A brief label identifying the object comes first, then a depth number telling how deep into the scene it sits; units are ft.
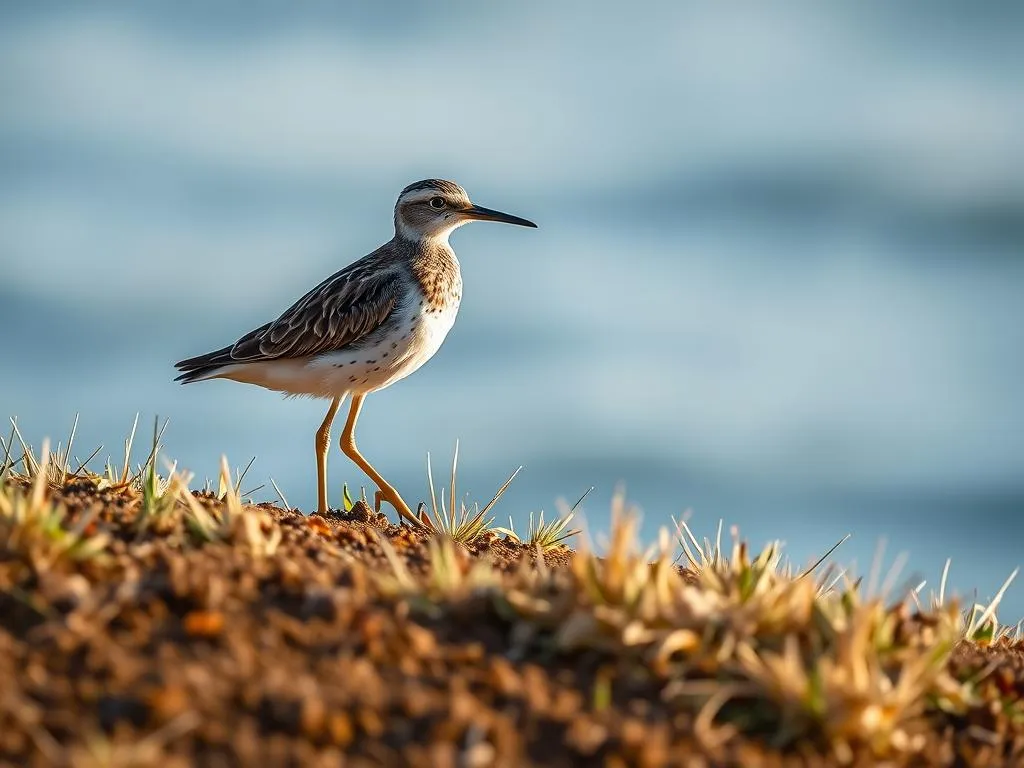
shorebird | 59.57
